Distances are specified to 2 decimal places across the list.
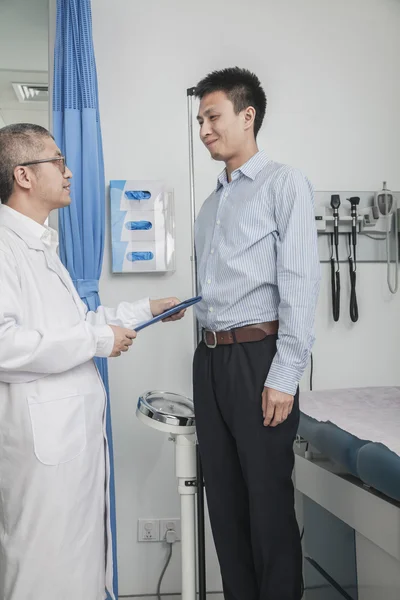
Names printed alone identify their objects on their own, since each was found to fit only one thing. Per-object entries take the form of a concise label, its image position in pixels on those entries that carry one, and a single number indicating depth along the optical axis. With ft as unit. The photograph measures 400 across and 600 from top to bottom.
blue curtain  7.73
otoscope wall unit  8.84
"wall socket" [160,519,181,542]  8.36
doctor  4.94
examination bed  4.75
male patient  5.05
